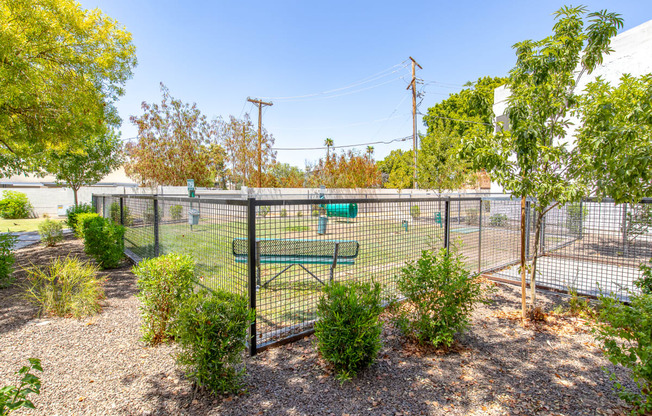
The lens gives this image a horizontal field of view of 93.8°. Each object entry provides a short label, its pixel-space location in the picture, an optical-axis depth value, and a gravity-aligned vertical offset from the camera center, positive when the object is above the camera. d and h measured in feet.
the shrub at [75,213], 35.42 -2.35
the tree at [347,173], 90.53 +6.44
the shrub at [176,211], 15.64 -0.93
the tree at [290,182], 103.23 +4.27
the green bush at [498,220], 21.25 -1.79
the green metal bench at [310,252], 13.17 -2.59
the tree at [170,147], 76.38 +11.96
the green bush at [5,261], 16.25 -3.64
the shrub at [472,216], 19.56 -1.42
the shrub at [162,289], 10.18 -3.20
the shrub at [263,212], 10.11 -0.60
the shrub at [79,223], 24.44 -2.87
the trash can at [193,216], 13.18 -0.97
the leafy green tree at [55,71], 16.74 +8.16
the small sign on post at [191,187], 43.93 +1.01
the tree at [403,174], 76.65 +5.63
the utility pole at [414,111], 64.95 +19.22
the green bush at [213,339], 7.38 -3.56
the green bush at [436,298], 9.81 -3.42
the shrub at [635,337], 5.90 -2.91
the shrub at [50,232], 27.78 -3.58
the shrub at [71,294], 12.96 -4.48
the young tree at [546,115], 10.99 +2.98
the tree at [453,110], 106.83 +32.29
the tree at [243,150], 92.10 +13.44
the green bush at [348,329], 8.29 -3.73
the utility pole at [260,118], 84.47 +22.01
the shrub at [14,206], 61.67 -2.55
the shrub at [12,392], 4.46 -3.02
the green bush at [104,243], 20.03 -3.28
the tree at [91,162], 48.88 +5.26
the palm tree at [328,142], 181.67 +31.22
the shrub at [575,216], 16.07 -1.20
